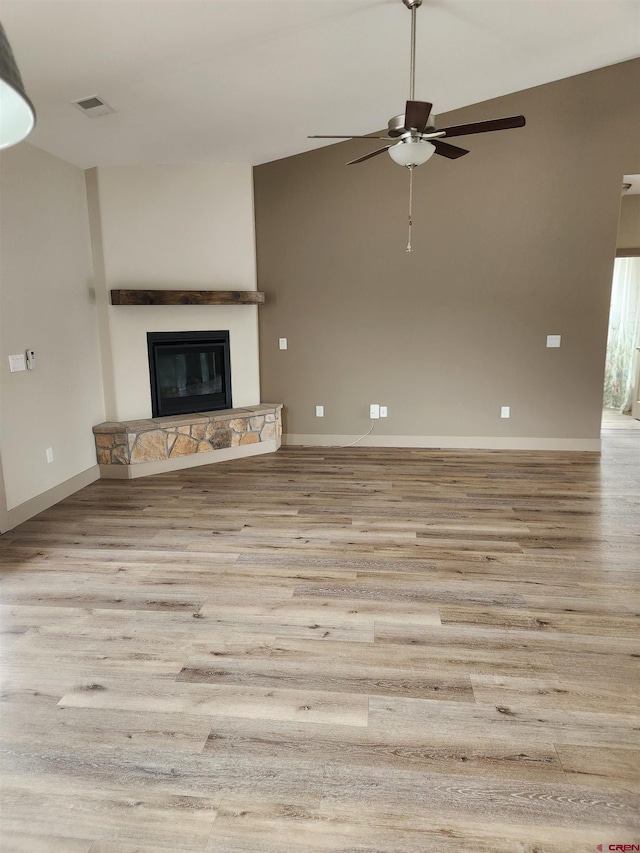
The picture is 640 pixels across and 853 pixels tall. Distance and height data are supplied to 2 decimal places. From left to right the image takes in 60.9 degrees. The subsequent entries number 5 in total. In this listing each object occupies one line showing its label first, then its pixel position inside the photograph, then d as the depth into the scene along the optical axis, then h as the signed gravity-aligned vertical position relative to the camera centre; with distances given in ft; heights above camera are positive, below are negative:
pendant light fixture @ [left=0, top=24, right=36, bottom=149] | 2.52 +1.10
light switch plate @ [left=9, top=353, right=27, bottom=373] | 12.01 -0.19
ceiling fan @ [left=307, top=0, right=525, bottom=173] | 9.64 +4.03
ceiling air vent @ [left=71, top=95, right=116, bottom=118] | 11.51 +5.30
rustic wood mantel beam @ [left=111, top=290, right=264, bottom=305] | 15.51 +1.62
